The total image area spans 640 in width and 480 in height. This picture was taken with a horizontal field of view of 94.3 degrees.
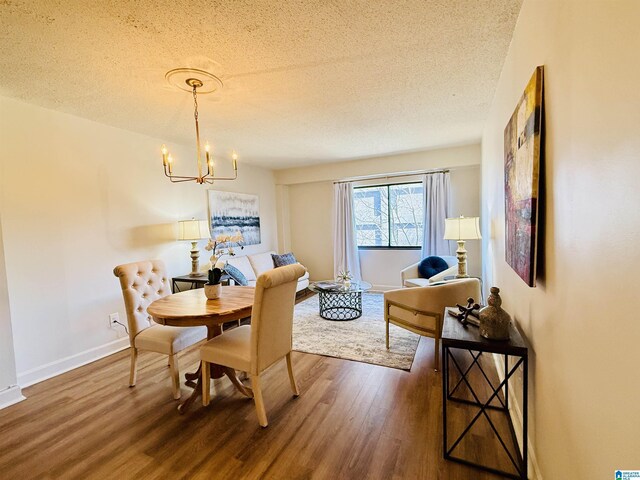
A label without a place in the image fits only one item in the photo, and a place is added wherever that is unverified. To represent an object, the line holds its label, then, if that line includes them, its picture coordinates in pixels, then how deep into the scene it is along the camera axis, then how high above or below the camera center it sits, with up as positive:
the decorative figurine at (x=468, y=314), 1.87 -0.60
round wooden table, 1.93 -0.55
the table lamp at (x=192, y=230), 3.68 +0.00
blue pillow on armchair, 4.31 -0.66
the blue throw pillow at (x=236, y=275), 3.86 -0.62
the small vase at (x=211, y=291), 2.32 -0.48
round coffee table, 3.87 -1.14
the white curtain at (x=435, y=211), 4.88 +0.17
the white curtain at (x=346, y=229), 5.64 -0.09
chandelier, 2.10 +1.12
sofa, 4.53 -0.59
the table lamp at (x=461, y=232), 3.60 -0.15
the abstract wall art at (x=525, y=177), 1.23 +0.20
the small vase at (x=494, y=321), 1.58 -0.55
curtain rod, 4.95 +0.84
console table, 1.49 -0.68
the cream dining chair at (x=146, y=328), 2.27 -0.80
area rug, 2.85 -1.27
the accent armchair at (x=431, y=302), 2.62 -0.73
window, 5.29 +0.14
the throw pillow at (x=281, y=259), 5.19 -0.58
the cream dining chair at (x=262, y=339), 1.89 -0.79
